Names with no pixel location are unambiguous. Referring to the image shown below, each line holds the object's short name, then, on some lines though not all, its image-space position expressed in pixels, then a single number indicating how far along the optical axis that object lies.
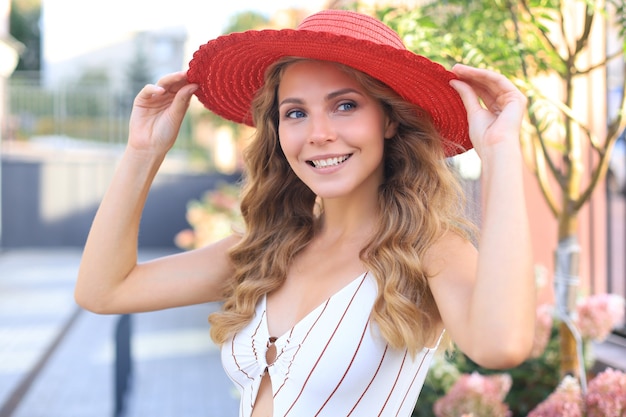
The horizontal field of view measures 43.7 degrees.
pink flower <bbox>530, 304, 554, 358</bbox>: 3.61
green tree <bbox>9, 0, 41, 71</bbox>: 45.34
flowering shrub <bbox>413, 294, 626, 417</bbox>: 2.48
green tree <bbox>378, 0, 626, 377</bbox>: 2.62
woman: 1.53
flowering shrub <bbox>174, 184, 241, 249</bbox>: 7.65
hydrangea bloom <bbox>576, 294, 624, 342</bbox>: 3.49
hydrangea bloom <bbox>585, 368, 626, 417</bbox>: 2.43
